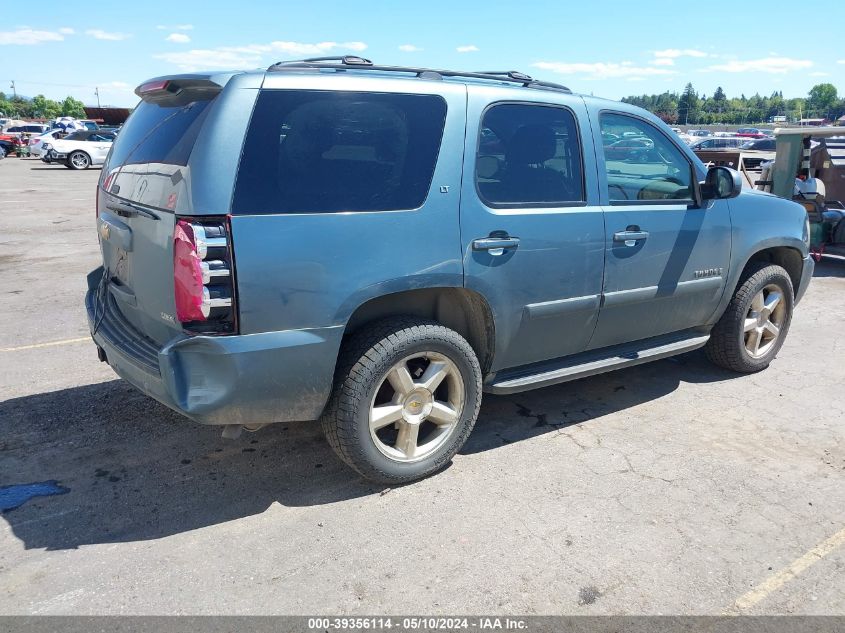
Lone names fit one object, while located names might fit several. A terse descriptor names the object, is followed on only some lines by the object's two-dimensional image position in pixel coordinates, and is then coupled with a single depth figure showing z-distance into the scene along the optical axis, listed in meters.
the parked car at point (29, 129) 47.91
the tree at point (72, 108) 122.56
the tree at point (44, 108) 130.75
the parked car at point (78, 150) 29.77
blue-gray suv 2.95
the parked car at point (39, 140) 30.83
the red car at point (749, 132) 72.14
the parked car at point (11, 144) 39.81
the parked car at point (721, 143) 44.09
